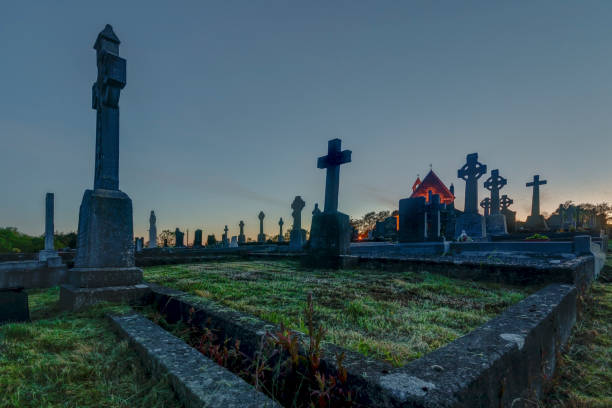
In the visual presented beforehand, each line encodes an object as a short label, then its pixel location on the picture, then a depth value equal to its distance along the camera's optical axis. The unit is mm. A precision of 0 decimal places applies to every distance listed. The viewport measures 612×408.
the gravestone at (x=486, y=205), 29022
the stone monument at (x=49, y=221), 9766
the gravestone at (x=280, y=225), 27109
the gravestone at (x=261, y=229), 26469
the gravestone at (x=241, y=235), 28016
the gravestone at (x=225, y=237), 26464
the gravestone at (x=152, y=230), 20338
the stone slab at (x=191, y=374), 1193
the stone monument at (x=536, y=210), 25484
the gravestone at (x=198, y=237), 24389
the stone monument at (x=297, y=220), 15953
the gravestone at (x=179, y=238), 22922
